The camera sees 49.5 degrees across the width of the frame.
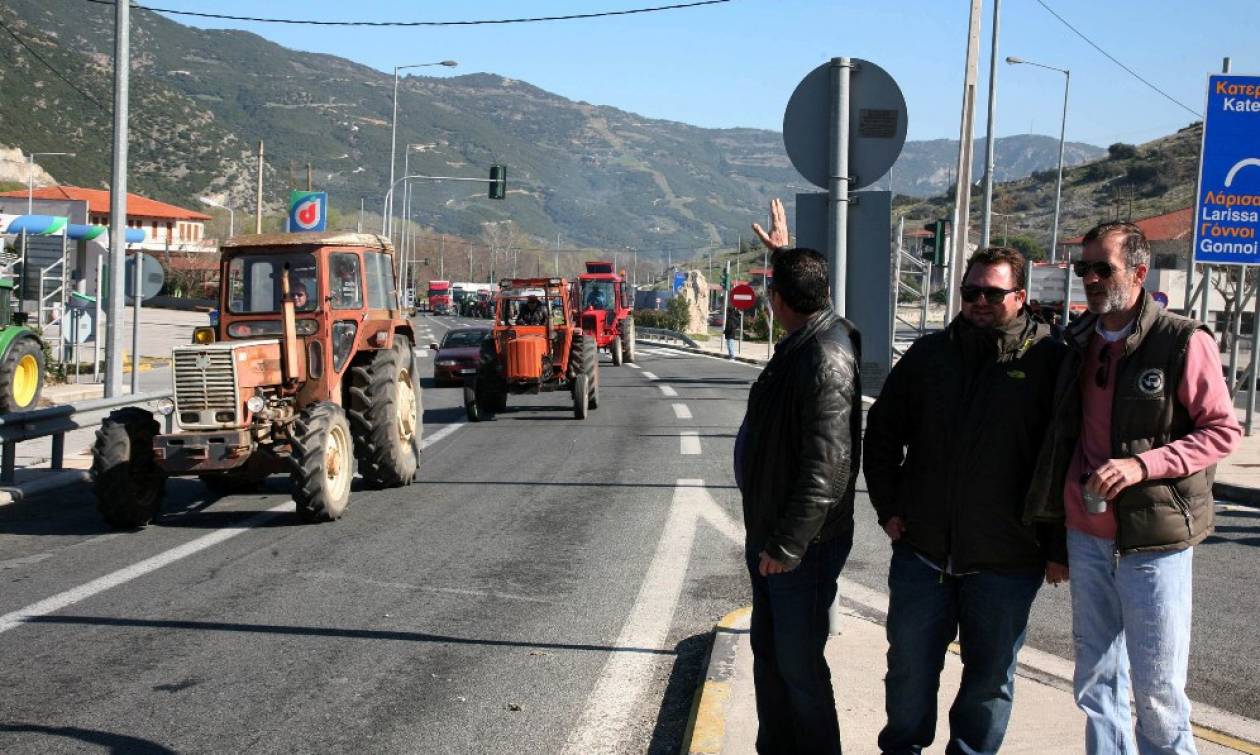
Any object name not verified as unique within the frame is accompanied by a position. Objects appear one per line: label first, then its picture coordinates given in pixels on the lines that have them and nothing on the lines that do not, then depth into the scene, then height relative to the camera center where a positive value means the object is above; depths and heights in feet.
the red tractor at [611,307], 124.67 -1.67
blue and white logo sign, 97.98 +4.78
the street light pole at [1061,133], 144.31 +22.90
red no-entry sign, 88.73 -0.04
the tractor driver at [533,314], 73.20 -1.52
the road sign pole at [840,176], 21.63 +1.97
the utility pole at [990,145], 97.98 +11.79
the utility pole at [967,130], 74.08 +9.60
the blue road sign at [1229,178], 54.44 +5.60
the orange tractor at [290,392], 35.55 -3.39
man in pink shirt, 13.39 -1.67
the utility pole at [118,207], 54.54 +2.48
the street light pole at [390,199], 147.49 +8.77
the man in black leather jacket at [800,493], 14.48 -2.10
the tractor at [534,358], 68.39 -3.61
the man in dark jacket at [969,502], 14.24 -2.10
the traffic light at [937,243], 77.61 +3.46
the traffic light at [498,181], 138.90 +10.66
